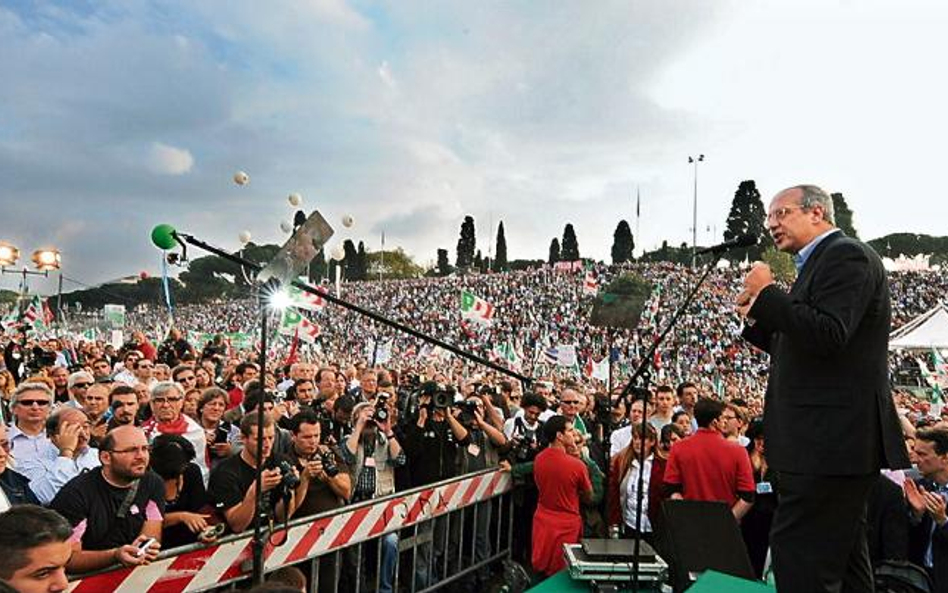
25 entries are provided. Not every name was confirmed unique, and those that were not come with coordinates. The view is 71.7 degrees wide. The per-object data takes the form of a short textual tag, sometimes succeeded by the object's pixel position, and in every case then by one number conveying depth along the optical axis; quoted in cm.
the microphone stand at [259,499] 308
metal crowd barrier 313
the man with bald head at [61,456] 415
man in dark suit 219
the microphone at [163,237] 331
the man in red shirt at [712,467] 490
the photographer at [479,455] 568
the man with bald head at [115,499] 325
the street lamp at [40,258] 2041
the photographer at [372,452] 545
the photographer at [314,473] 434
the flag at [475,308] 1631
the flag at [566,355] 1536
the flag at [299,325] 1523
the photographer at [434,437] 618
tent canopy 1911
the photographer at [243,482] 374
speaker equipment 376
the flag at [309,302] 1302
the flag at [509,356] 1899
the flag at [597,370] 1796
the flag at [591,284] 2650
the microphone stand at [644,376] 348
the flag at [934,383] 1561
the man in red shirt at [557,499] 520
